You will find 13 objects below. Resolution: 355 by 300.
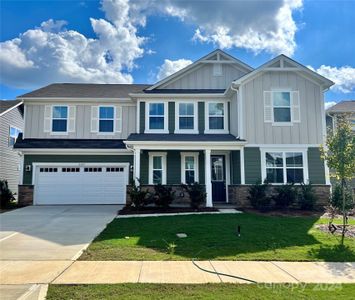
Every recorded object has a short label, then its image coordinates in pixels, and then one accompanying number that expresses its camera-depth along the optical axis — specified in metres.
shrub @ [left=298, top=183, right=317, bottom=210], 12.71
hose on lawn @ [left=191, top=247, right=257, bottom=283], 4.95
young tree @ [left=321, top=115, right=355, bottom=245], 7.95
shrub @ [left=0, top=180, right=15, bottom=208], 14.91
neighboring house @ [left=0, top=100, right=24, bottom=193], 18.88
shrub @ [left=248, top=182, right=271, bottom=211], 12.74
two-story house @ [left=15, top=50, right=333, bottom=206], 13.80
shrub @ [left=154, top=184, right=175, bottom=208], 12.89
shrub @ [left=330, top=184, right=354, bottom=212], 10.98
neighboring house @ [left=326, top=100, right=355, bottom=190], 18.69
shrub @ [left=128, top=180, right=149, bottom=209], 12.54
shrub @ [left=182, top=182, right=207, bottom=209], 12.70
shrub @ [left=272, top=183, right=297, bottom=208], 12.86
